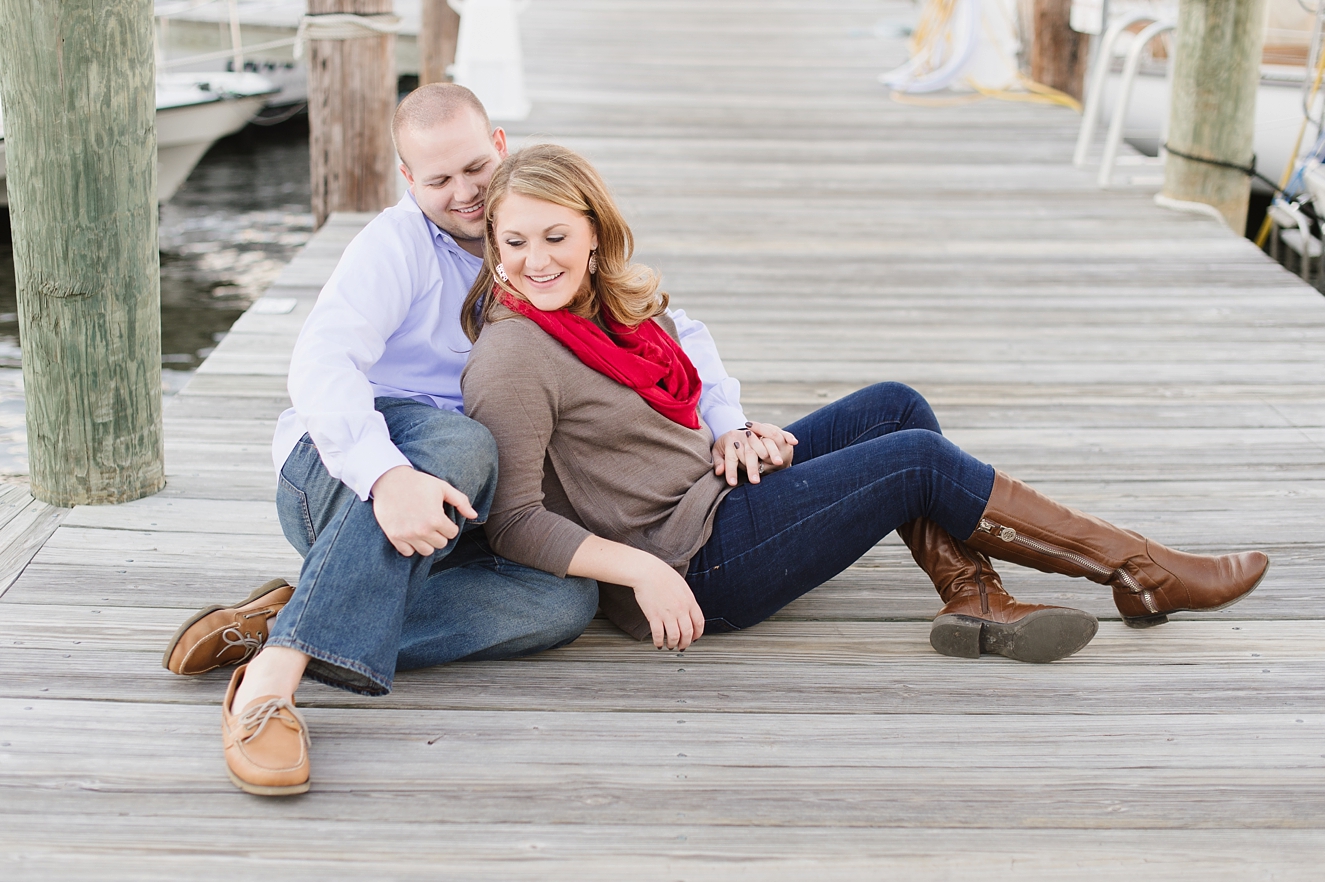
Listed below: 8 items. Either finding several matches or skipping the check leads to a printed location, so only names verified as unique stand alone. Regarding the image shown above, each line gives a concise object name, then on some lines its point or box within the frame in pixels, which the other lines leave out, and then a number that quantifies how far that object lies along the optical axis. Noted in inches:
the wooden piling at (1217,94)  189.5
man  68.9
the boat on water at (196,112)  361.4
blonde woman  75.8
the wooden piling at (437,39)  344.5
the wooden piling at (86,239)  93.8
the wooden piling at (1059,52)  315.9
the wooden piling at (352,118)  189.9
